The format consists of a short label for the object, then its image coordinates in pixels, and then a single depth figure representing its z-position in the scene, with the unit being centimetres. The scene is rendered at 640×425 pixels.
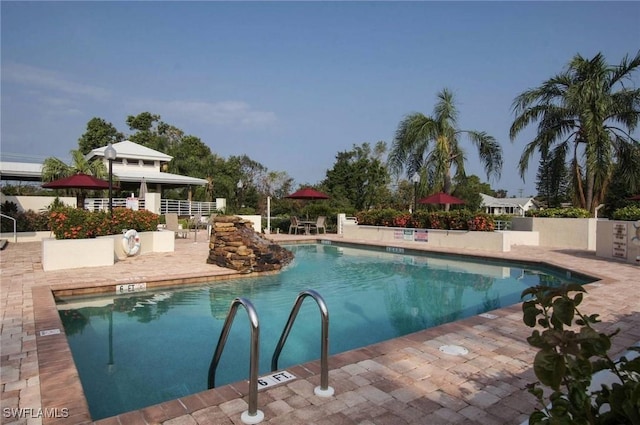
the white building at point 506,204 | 4563
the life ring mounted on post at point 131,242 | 1027
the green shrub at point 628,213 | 1130
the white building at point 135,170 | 1991
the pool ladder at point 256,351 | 265
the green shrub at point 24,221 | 1479
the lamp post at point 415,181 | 1806
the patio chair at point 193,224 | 2091
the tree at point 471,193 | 1861
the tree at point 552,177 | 1633
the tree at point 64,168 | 1634
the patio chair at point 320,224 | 1997
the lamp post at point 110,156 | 1030
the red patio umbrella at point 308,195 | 1886
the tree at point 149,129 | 3694
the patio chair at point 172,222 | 1617
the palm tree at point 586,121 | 1442
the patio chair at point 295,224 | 1979
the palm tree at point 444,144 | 1755
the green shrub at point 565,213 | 1473
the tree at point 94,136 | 3603
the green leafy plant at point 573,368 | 132
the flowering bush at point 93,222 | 885
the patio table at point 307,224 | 1980
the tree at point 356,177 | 3036
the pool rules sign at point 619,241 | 1102
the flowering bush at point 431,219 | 1431
